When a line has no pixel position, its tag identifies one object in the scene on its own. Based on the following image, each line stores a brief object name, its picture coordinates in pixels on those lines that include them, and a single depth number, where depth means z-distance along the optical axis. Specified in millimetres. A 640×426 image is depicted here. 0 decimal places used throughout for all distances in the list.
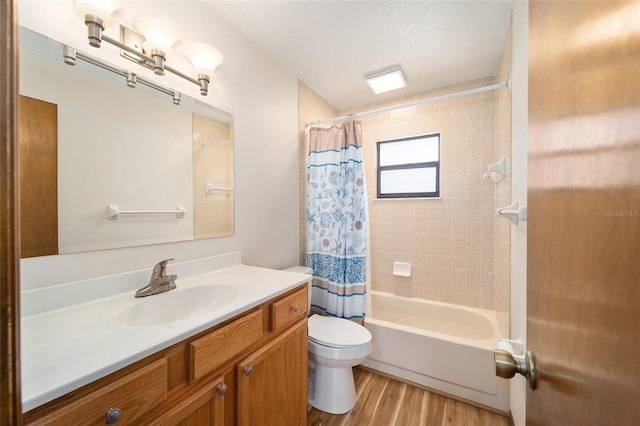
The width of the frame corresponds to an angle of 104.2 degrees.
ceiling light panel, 2084
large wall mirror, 882
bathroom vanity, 571
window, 2467
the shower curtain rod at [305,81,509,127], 1704
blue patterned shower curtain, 2025
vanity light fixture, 949
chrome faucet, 1080
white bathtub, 1636
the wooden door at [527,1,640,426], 246
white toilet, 1572
